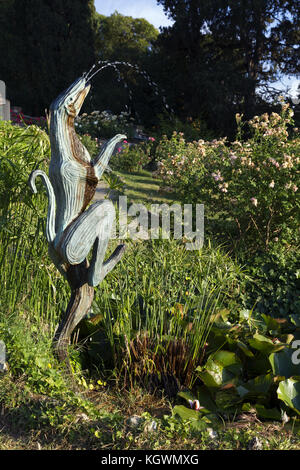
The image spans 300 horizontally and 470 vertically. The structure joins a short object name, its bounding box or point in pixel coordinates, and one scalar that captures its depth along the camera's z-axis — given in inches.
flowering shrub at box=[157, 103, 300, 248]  175.6
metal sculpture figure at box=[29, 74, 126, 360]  82.4
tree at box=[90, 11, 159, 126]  558.6
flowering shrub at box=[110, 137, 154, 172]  407.5
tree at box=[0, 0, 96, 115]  617.3
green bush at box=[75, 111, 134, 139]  470.6
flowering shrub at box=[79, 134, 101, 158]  388.8
